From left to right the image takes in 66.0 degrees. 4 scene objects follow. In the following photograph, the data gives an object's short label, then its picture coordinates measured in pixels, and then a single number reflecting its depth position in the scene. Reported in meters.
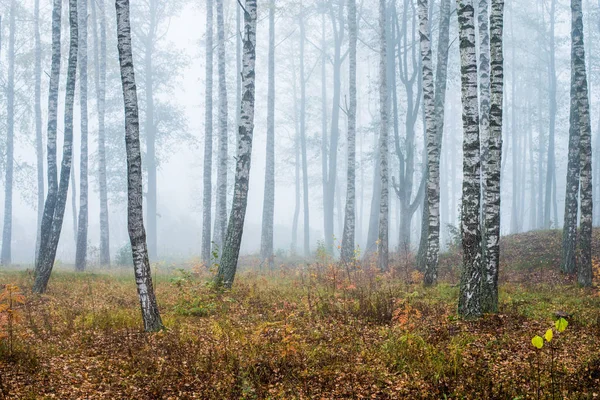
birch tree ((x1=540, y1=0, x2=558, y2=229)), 29.06
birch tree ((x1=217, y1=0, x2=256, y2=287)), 11.48
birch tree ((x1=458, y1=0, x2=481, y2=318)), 8.23
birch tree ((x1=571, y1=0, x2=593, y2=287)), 11.55
